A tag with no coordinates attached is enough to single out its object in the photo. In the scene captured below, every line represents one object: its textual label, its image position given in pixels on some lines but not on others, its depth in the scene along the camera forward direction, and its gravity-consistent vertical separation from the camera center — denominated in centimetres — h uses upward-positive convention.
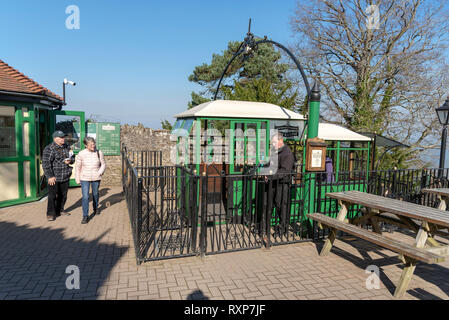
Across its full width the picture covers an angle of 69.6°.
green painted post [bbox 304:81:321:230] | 589 +36
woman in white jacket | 676 -62
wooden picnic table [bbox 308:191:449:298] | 372 -115
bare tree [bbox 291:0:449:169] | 1678 +389
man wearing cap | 675 -65
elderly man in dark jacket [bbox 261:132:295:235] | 571 -68
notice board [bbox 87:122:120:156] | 1112 +18
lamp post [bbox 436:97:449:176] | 786 +68
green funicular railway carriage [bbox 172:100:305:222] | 637 +5
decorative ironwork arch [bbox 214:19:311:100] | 811 +254
